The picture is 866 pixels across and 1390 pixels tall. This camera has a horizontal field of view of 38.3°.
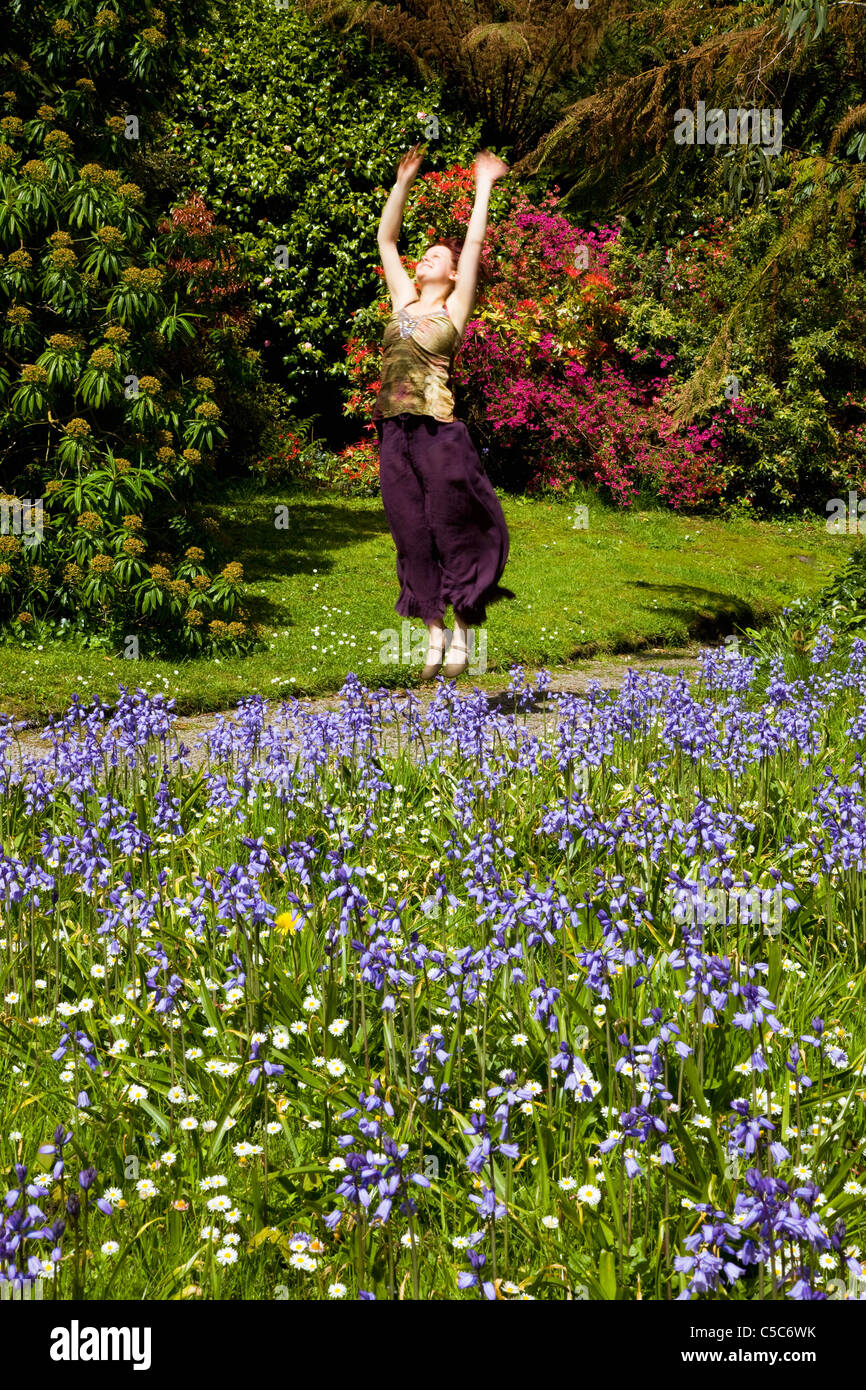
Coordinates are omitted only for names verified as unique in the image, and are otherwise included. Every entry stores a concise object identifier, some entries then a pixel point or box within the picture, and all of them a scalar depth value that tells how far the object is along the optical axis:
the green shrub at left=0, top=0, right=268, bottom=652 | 8.75
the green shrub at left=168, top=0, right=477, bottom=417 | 17.64
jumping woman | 6.19
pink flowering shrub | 16.59
